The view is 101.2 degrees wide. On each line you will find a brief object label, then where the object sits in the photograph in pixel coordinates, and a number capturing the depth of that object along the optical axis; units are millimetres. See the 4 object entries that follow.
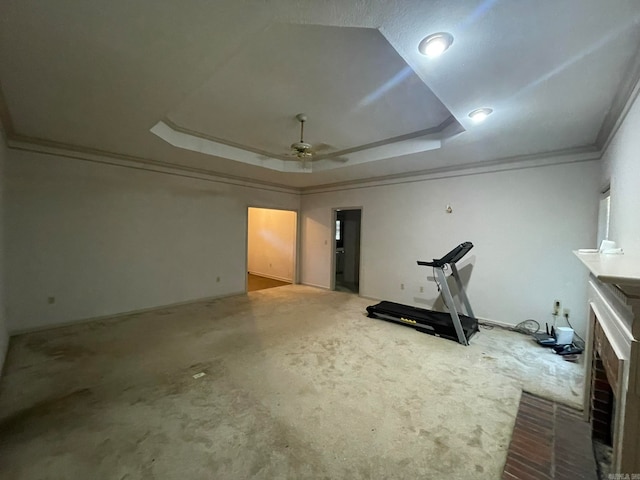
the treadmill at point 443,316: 3422
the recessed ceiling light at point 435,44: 1431
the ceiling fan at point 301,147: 2983
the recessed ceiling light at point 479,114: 2348
